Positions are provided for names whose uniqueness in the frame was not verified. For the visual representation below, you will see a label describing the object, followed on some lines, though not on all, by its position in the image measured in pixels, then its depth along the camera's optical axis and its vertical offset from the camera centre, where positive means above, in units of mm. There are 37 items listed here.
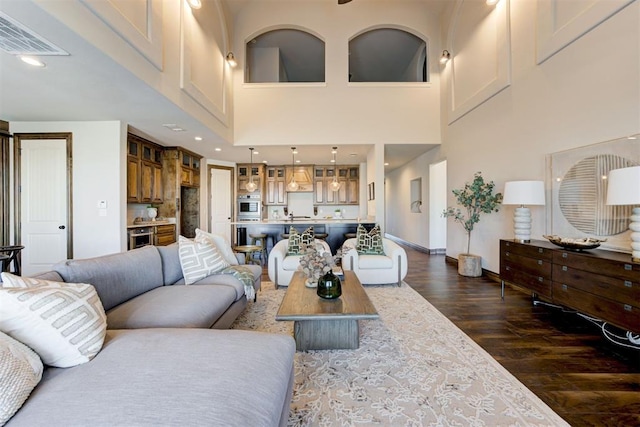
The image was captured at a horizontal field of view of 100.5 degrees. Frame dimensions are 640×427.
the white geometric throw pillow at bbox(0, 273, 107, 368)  1125 -487
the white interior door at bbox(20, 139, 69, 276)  4020 +120
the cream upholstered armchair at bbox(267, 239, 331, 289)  3824 -826
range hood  8086 +1057
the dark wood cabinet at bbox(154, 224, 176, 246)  5203 -488
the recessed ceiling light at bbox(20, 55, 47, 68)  2361 +1360
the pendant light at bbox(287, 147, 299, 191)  6633 +1235
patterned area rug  1519 -1170
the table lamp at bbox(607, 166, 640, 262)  1938 +134
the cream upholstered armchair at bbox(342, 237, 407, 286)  3891 -828
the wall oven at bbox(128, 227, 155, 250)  4461 -457
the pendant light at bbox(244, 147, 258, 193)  6578 +609
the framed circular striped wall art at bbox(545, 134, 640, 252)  2451 +199
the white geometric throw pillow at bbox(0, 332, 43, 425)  869 -584
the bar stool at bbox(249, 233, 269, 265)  5605 -676
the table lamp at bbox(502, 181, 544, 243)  3111 +133
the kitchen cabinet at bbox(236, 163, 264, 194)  7910 +1064
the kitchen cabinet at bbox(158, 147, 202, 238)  5883 +591
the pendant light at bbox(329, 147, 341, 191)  7988 +1090
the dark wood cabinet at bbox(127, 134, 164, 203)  4824 +781
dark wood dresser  1983 -624
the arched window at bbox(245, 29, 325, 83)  6559 +4246
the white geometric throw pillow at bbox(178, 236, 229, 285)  2684 -512
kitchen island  5566 -361
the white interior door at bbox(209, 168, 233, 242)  7414 +280
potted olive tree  4211 +88
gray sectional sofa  885 -670
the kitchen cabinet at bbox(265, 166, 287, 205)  8109 +751
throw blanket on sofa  2766 -703
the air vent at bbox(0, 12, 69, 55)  1982 +1369
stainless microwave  7941 +109
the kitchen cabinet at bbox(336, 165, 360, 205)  8180 +784
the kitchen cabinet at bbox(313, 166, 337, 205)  8172 +814
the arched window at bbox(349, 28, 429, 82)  6699 +4321
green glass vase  2303 -665
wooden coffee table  1996 -790
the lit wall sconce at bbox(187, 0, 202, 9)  3779 +2977
